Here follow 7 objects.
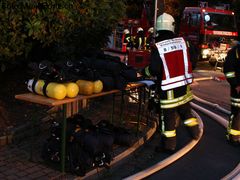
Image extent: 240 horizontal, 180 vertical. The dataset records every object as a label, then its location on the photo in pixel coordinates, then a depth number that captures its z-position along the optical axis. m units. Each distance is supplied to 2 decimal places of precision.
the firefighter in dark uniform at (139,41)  15.71
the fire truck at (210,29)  18.33
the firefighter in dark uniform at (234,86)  6.30
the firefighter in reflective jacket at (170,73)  5.75
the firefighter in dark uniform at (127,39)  16.23
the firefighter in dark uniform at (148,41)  15.40
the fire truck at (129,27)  19.69
